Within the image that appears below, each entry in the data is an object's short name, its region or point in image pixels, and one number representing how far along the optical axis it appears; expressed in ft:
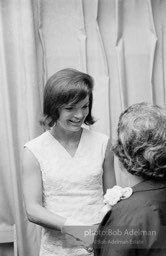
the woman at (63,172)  5.89
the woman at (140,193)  3.92
